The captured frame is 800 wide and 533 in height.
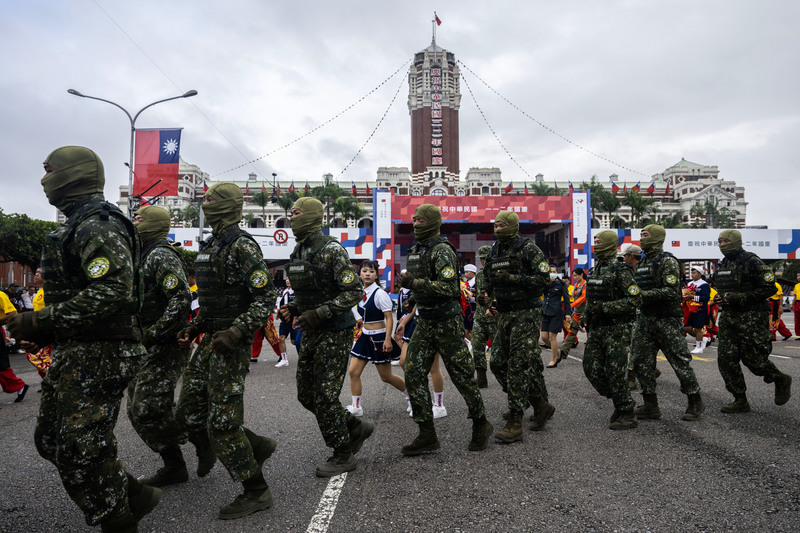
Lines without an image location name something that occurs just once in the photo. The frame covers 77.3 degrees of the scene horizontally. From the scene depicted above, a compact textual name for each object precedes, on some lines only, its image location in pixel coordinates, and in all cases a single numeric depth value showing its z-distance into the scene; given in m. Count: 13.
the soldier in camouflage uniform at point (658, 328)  5.20
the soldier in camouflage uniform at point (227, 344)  3.00
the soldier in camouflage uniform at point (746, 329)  5.35
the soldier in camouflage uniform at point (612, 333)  4.85
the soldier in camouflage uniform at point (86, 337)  2.39
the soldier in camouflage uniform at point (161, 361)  3.40
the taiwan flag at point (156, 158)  16.81
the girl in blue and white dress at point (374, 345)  5.40
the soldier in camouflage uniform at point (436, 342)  4.13
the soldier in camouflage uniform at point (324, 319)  3.57
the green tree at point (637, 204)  54.56
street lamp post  17.25
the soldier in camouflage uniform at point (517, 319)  4.53
